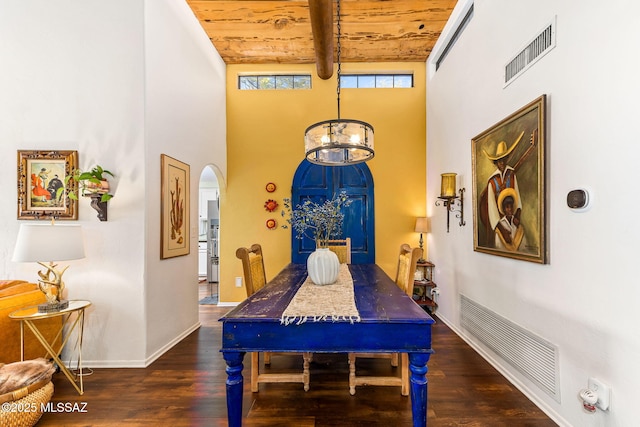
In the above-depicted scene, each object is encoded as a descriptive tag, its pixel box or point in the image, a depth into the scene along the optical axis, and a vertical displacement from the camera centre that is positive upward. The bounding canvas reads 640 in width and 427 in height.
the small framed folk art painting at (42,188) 2.55 +0.24
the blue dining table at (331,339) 1.50 -0.65
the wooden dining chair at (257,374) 2.16 -1.20
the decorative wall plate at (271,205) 4.44 +0.15
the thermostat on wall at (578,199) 1.58 +0.08
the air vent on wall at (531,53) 1.88 +1.15
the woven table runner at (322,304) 1.54 -0.54
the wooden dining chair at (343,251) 3.55 -0.45
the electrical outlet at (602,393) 1.48 -0.93
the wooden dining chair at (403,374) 2.12 -1.18
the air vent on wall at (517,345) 1.86 -1.01
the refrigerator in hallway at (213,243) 6.05 -0.59
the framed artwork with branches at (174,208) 2.88 +0.07
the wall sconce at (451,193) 3.20 +0.24
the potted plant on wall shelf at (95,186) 2.44 +0.25
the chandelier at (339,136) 2.04 +0.57
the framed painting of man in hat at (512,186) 1.95 +0.22
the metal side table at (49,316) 2.07 -0.75
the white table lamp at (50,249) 2.05 -0.24
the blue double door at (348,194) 4.44 +0.30
